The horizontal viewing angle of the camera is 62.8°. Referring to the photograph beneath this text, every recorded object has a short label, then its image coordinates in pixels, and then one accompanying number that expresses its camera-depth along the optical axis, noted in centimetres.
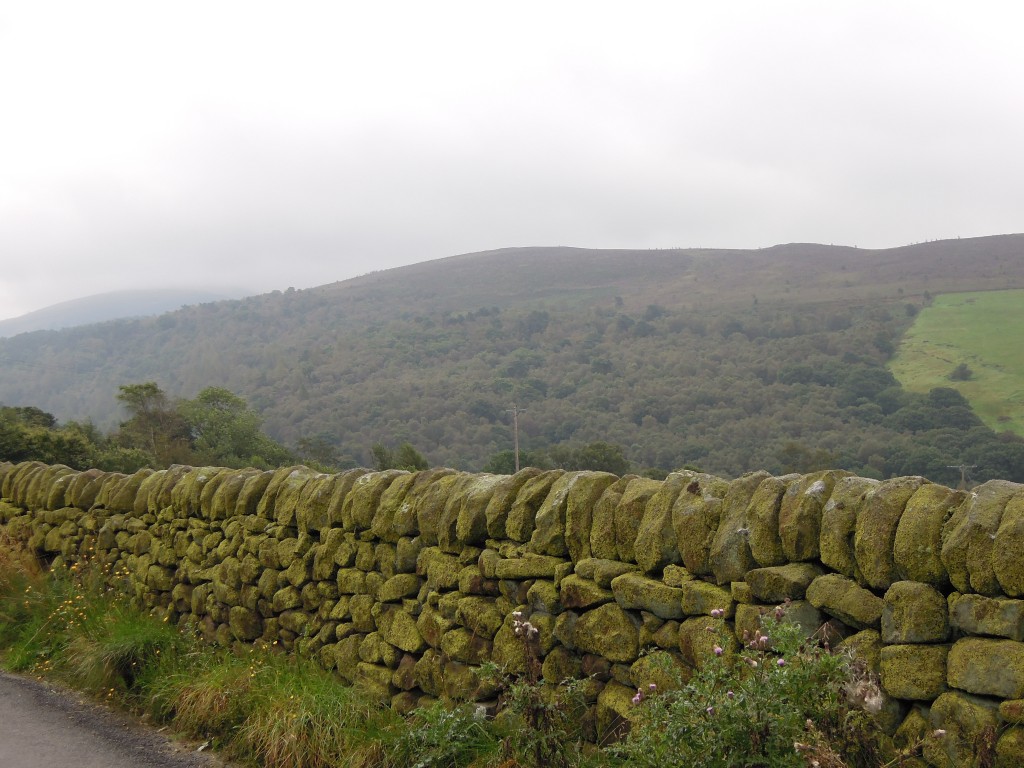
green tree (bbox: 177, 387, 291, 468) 4116
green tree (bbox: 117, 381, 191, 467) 3709
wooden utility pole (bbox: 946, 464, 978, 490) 2898
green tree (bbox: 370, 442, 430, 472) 3507
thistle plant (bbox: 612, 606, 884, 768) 277
